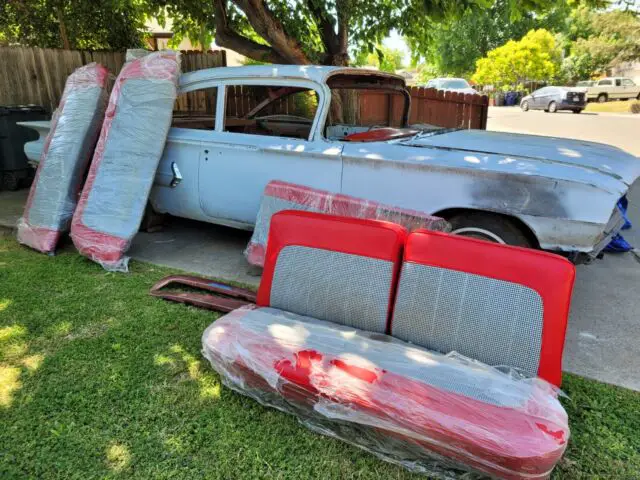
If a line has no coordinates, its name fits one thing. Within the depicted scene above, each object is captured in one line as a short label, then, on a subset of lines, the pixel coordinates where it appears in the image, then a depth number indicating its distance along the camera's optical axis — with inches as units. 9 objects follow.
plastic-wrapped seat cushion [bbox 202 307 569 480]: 73.4
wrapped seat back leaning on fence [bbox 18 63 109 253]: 182.9
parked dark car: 1003.3
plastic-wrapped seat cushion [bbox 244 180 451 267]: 135.0
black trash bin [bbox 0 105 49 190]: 269.1
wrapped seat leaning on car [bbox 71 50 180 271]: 172.6
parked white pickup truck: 1245.1
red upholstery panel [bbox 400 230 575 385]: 88.2
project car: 127.4
